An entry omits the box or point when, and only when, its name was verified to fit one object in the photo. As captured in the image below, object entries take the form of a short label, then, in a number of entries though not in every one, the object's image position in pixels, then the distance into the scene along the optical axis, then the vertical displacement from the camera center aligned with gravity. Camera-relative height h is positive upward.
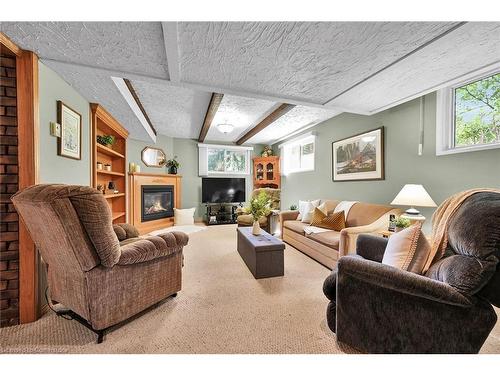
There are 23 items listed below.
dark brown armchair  0.93 -0.58
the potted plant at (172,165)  5.38 +0.54
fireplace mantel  4.36 -0.23
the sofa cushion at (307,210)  3.58 -0.48
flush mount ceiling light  3.78 +1.12
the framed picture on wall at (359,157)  3.00 +0.47
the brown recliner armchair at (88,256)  1.17 -0.49
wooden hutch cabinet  5.88 +0.41
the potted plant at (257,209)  2.71 -0.34
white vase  2.77 -0.63
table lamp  2.12 -0.16
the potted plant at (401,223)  2.07 -0.41
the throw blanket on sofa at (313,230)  2.88 -0.68
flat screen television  5.72 -0.16
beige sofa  2.29 -0.68
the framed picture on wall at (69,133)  1.86 +0.54
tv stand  5.62 -0.85
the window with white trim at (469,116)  2.01 +0.76
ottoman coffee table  2.28 -0.86
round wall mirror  4.97 +0.73
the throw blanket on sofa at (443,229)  1.19 -0.28
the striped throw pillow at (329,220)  2.96 -0.56
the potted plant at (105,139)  3.21 +0.74
